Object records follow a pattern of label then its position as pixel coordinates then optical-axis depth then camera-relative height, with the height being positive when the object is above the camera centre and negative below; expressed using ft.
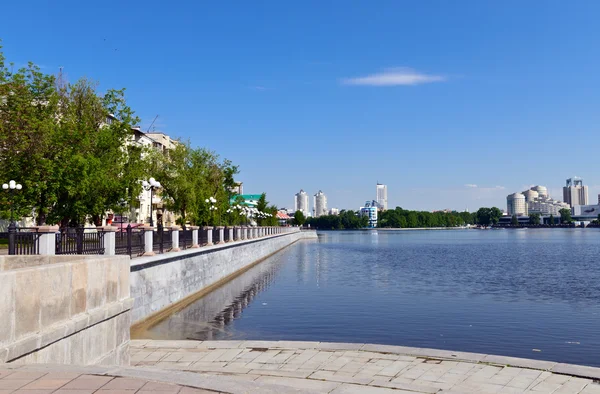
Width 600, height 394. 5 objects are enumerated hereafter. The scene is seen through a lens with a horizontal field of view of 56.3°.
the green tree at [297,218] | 640.99 +8.44
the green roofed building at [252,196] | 515.67 +28.90
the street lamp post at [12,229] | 50.49 +0.59
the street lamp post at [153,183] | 85.60 +7.19
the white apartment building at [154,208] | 222.40 +9.89
